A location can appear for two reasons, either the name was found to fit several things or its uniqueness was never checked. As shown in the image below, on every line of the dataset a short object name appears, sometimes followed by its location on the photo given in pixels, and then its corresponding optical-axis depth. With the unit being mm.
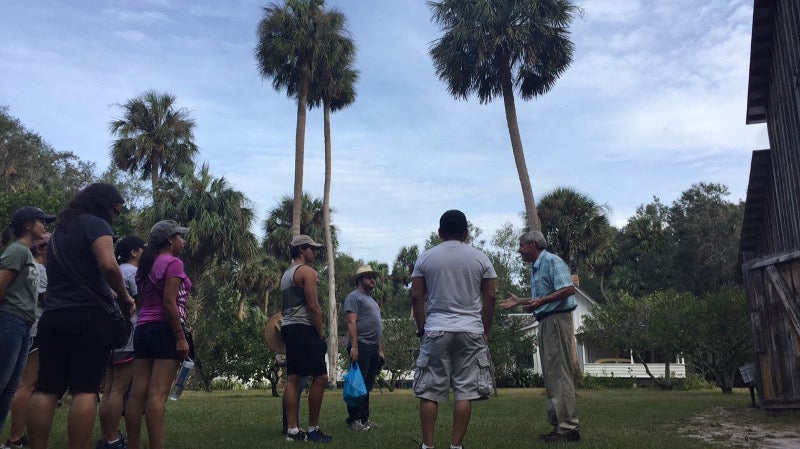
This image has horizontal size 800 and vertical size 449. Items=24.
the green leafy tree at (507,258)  41844
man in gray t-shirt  7805
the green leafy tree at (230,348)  21469
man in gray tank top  6465
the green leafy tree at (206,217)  25953
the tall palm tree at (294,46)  26469
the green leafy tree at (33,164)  36125
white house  35969
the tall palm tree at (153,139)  29188
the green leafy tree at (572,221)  31359
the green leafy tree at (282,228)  37125
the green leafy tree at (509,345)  22980
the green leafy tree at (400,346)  28031
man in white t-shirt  5031
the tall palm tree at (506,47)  21344
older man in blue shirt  6359
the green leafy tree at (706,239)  44469
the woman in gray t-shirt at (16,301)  4699
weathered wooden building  8742
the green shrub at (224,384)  29398
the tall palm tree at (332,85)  27281
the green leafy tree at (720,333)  19953
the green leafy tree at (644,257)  47906
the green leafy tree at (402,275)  62062
